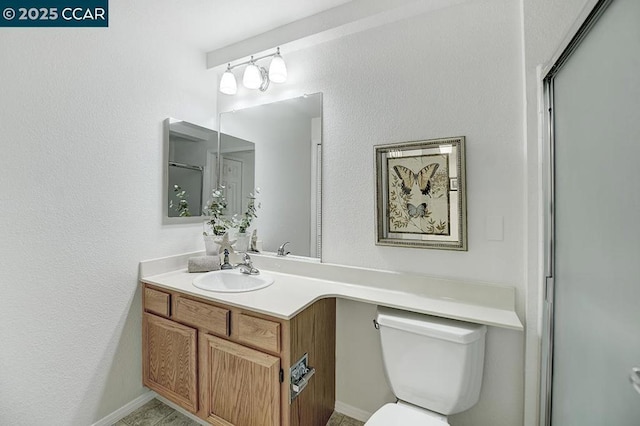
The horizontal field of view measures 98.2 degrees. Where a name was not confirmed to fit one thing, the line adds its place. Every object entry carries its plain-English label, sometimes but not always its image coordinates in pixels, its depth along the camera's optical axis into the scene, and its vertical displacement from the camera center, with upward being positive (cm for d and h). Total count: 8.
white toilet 118 -67
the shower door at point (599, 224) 63 -2
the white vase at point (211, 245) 205 -22
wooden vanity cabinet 127 -75
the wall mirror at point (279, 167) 184 +36
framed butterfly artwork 143 +12
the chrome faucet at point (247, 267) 182 -34
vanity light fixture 183 +98
